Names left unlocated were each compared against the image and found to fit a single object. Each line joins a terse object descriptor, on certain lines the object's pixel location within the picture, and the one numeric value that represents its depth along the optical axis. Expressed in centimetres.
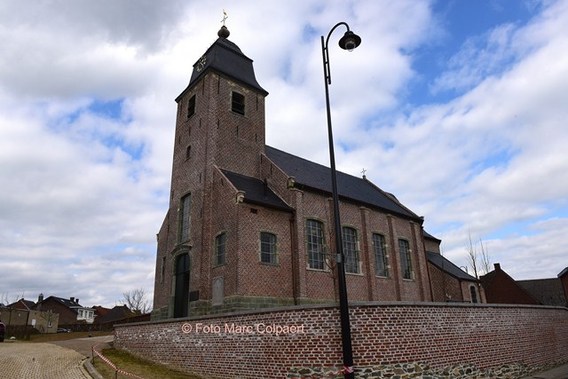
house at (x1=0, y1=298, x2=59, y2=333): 4834
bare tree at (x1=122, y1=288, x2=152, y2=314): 7644
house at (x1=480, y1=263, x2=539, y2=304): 4097
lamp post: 752
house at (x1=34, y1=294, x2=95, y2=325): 7194
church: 1781
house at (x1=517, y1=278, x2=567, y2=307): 4688
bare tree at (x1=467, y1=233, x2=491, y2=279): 4192
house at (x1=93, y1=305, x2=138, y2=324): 6852
